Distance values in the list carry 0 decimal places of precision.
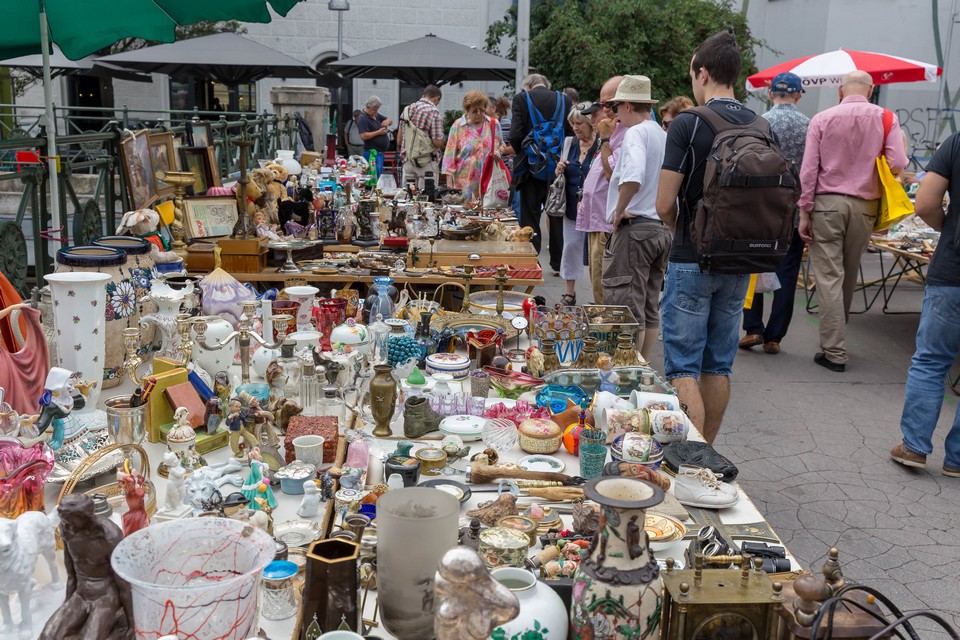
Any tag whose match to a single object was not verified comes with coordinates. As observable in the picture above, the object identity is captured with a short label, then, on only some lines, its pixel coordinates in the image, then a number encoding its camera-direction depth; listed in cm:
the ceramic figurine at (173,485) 204
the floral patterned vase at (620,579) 146
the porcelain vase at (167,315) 292
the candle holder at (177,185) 467
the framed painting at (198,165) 599
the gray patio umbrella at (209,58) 1094
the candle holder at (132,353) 267
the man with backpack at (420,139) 935
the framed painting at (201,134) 734
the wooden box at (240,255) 461
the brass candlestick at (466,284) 414
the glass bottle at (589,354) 329
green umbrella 379
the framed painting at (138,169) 472
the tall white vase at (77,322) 263
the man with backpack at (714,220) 337
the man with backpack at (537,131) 781
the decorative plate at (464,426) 267
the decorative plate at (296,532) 198
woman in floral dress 810
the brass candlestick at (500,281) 402
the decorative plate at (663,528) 203
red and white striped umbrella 876
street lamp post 1593
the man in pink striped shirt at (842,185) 571
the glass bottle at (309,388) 272
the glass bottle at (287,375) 277
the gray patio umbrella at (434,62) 1157
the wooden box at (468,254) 514
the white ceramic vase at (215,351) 288
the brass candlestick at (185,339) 285
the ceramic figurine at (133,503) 180
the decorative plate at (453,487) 222
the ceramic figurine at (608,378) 304
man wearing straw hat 458
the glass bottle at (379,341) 336
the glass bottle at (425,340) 344
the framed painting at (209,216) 501
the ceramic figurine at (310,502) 210
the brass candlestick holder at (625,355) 329
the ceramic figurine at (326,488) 220
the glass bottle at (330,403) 266
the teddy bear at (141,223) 382
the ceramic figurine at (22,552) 152
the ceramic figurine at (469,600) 128
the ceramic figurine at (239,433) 241
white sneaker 228
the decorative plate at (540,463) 248
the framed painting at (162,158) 510
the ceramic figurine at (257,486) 207
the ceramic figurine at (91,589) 142
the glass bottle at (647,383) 300
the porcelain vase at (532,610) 149
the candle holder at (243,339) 276
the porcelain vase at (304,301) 351
